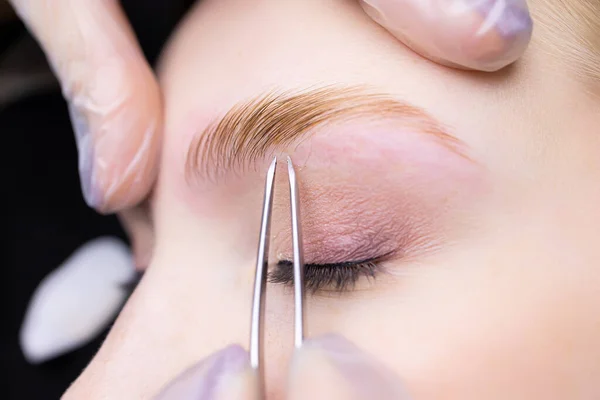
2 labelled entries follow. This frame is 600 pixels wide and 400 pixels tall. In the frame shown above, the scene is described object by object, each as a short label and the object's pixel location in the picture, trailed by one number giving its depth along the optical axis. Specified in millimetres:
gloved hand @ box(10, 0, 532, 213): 182
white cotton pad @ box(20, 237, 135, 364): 248
